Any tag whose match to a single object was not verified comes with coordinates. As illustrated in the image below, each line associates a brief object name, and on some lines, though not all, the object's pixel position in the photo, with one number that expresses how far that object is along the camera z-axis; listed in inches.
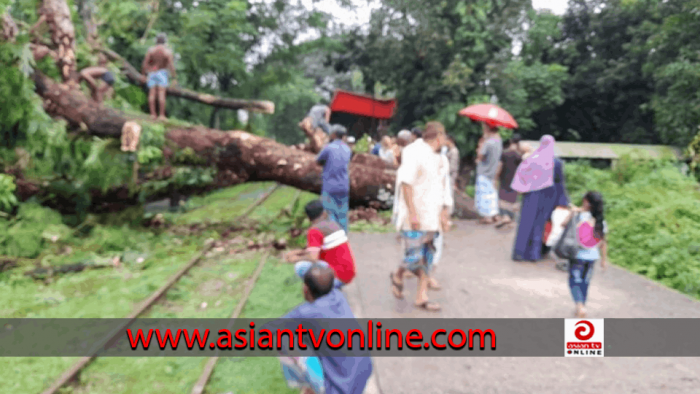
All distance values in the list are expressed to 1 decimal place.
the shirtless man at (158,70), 385.4
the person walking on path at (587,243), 186.5
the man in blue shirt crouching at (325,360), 124.0
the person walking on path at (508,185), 386.0
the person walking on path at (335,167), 257.6
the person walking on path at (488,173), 378.8
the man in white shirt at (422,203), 194.9
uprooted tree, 354.3
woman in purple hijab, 275.0
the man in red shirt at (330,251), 169.0
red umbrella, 378.8
